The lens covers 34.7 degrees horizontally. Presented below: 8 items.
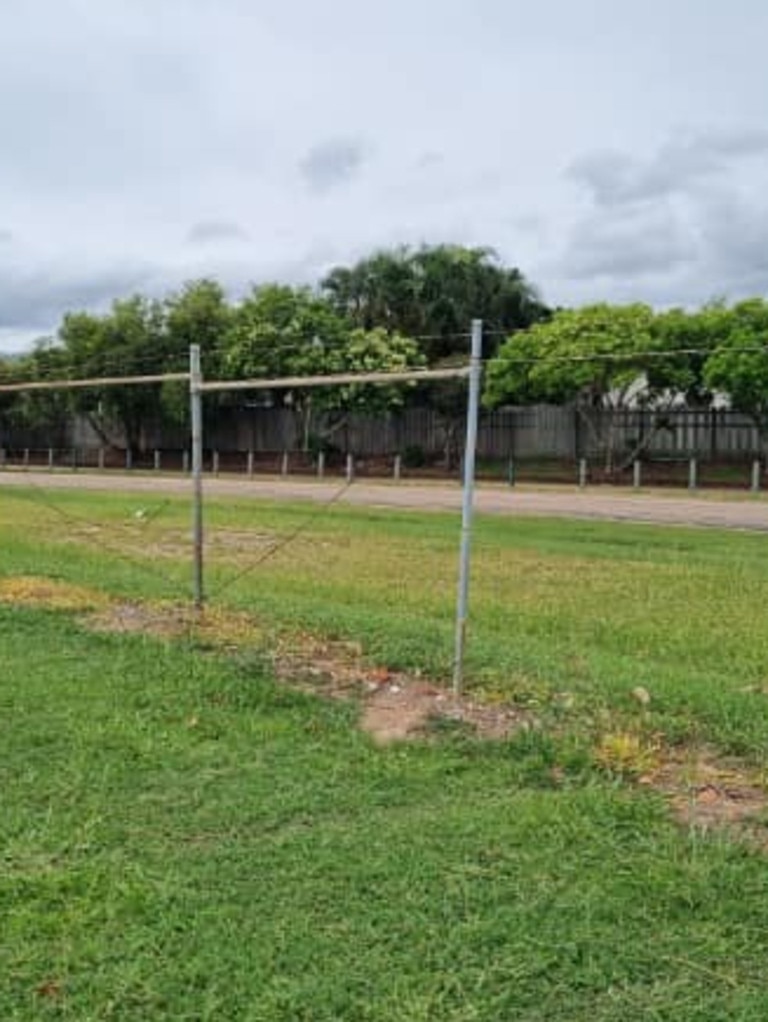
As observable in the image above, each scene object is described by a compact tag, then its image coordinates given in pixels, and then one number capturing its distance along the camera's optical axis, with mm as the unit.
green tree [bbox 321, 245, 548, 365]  43500
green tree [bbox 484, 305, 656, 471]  34156
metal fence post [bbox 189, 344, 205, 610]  8859
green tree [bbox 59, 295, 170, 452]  47844
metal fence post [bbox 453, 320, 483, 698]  6203
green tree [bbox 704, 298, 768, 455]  31278
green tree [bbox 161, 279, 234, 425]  46031
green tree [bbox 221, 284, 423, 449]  40250
